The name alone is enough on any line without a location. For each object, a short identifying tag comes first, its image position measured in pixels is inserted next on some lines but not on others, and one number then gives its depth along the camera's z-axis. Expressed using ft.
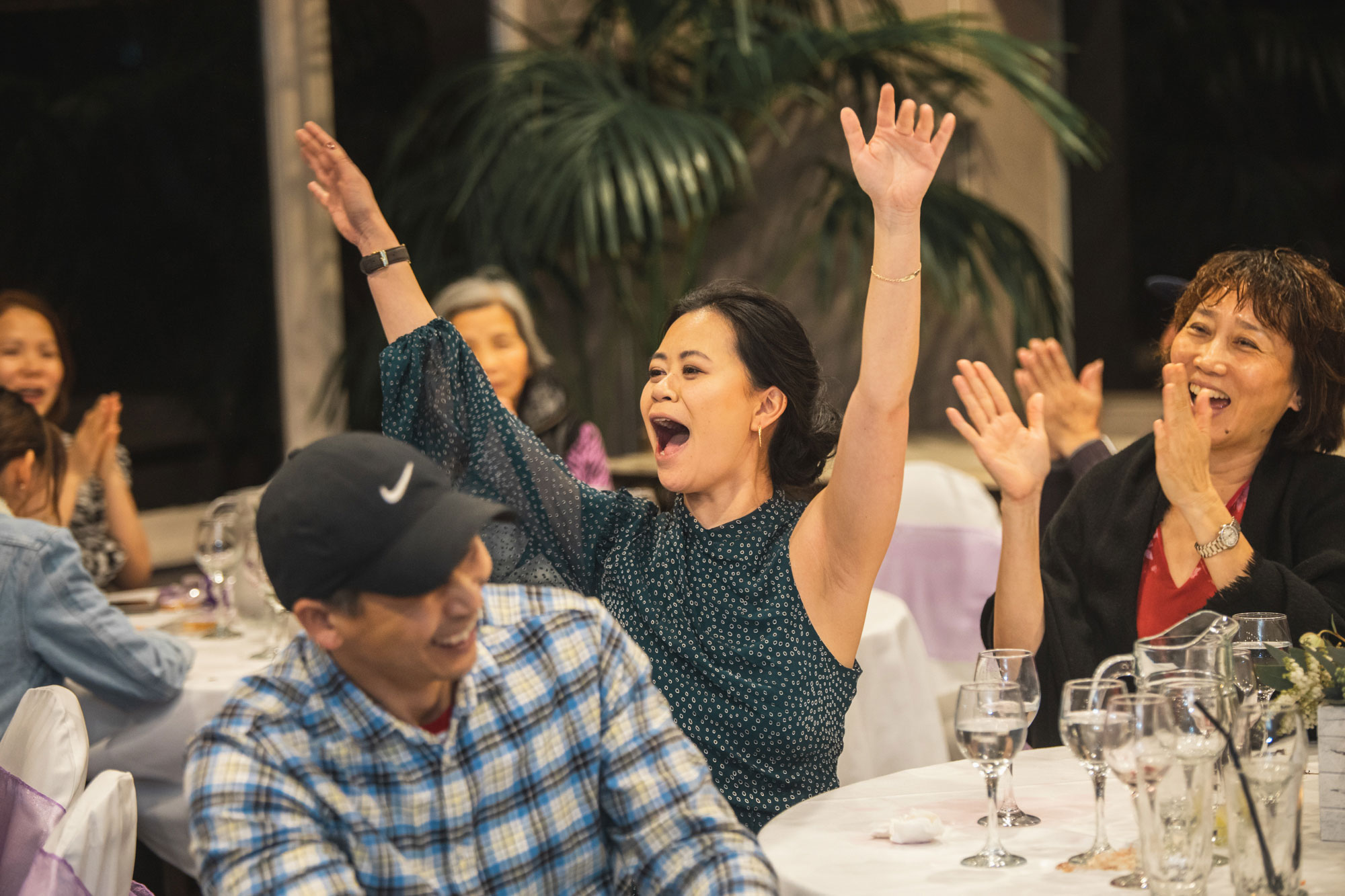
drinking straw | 14.60
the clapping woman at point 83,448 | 23.94
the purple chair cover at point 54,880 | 15.77
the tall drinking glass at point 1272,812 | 14.63
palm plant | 26.37
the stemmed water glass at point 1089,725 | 14.99
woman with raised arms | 16.18
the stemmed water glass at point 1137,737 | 14.60
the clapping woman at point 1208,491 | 17.35
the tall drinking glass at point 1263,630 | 16.00
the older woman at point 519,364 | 25.67
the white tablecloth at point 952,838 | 15.03
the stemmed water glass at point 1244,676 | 15.70
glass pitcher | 15.44
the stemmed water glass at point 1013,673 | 15.67
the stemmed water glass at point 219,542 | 19.81
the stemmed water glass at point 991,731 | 15.11
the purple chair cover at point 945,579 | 22.25
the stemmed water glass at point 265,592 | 19.55
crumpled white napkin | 15.43
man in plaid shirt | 14.43
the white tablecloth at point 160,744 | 18.77
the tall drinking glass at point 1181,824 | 14.60
